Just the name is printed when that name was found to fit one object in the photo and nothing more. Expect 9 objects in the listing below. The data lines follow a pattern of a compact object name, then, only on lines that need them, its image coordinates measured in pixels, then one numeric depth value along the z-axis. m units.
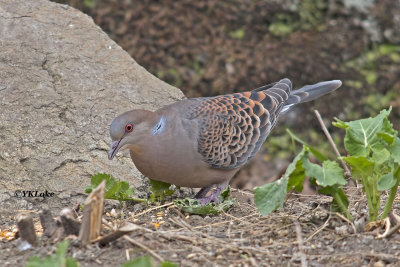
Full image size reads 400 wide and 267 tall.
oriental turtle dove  9.02
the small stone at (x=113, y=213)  8.92
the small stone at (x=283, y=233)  7.55
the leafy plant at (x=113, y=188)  8.40
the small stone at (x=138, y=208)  9.12
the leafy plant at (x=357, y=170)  7.07
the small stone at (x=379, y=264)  6.63
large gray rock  9.71
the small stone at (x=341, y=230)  7.34
